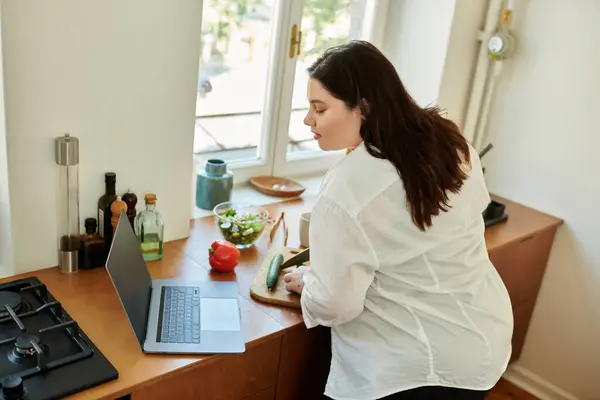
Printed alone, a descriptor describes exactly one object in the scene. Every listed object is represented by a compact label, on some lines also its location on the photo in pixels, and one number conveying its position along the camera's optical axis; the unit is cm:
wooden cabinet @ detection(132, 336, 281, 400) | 137
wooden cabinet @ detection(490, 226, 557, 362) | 229
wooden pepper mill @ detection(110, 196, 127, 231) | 167
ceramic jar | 219
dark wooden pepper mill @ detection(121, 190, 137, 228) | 173
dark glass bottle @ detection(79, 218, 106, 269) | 167
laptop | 141
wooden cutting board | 165
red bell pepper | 177
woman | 134
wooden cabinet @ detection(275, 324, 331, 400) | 162
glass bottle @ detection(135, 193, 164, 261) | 178
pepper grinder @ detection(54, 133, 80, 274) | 162
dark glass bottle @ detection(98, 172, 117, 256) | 168
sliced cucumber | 170
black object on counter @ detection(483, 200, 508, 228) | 236
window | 224
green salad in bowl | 192
